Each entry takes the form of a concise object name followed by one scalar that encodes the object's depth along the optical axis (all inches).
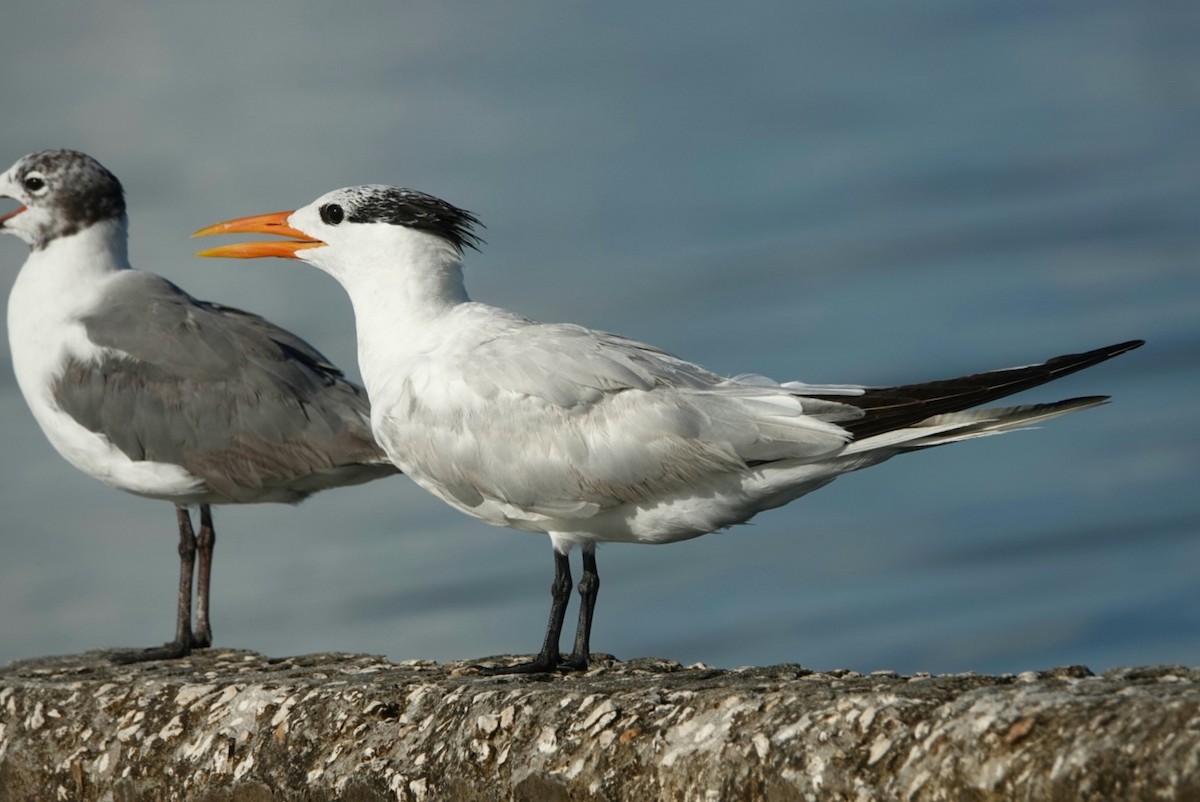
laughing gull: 550.6
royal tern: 376.5
